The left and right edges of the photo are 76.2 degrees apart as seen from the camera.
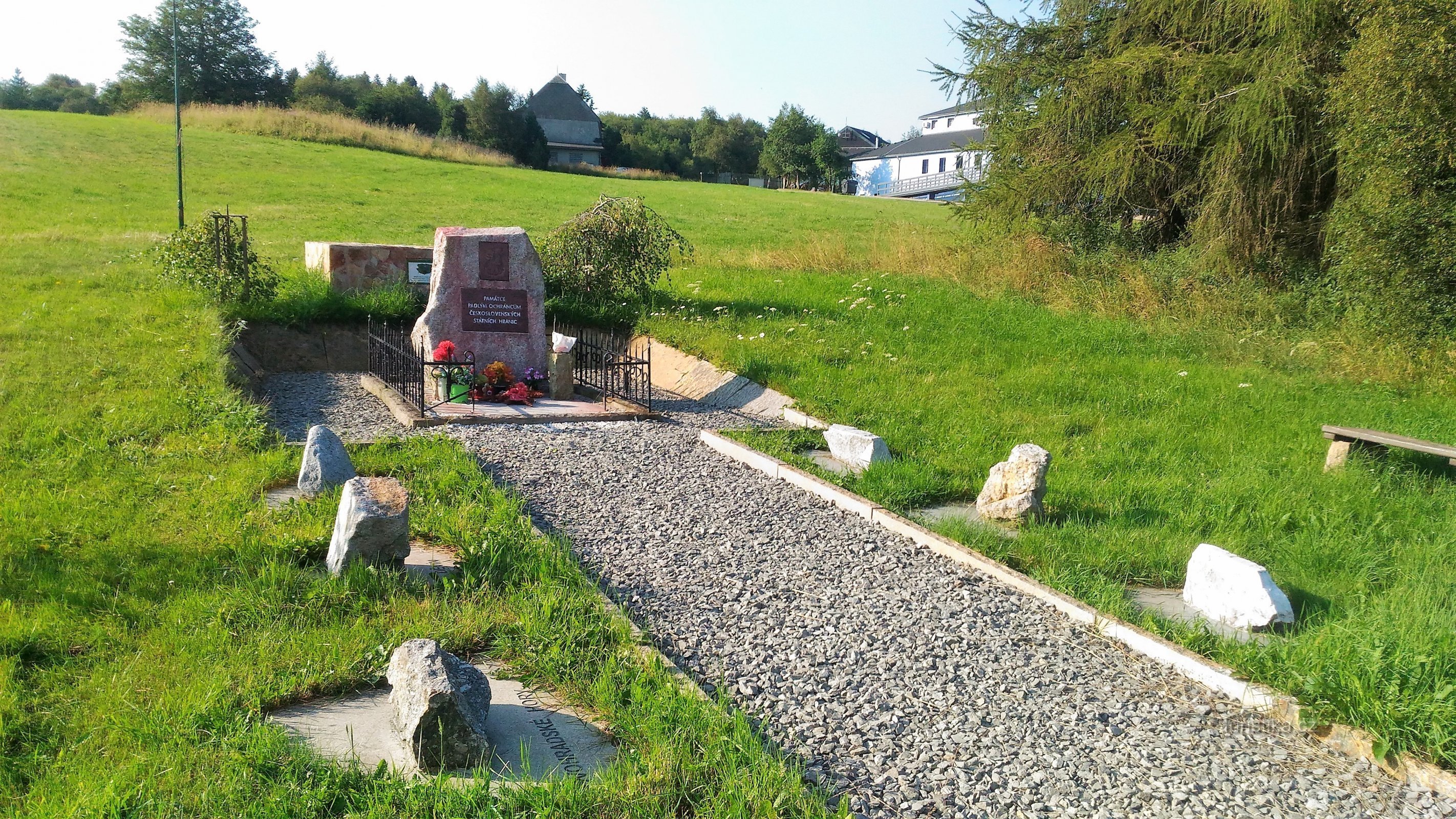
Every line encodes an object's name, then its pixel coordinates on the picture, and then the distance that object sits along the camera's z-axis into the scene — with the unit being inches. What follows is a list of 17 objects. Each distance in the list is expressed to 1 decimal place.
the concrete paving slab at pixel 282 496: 232.4
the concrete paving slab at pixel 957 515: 238.4
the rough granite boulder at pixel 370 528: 182.2
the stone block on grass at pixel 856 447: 287.9
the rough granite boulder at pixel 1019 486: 237.1
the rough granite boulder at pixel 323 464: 240.1
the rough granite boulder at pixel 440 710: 123.8
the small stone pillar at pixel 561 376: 409.4
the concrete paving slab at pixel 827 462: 295.0
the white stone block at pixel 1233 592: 175.6
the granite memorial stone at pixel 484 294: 411.2
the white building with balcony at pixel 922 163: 2576.3
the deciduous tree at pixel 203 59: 2089.1
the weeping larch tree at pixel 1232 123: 415.5
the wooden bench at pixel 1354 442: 265.4
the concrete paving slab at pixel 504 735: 126.2
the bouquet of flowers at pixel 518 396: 395.5
